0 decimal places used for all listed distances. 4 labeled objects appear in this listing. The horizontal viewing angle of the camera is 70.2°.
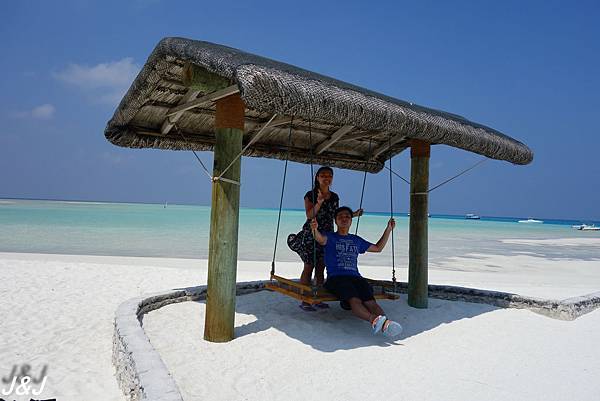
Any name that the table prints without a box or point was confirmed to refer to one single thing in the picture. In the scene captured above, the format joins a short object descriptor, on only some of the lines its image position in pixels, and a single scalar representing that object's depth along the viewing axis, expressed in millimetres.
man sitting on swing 3936
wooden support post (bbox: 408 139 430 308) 5074
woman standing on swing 4598
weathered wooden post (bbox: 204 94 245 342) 3518
